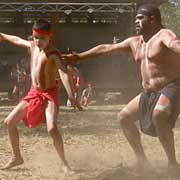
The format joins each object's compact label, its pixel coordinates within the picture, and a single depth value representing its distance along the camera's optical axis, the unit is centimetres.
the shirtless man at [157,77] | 651
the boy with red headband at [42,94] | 696
